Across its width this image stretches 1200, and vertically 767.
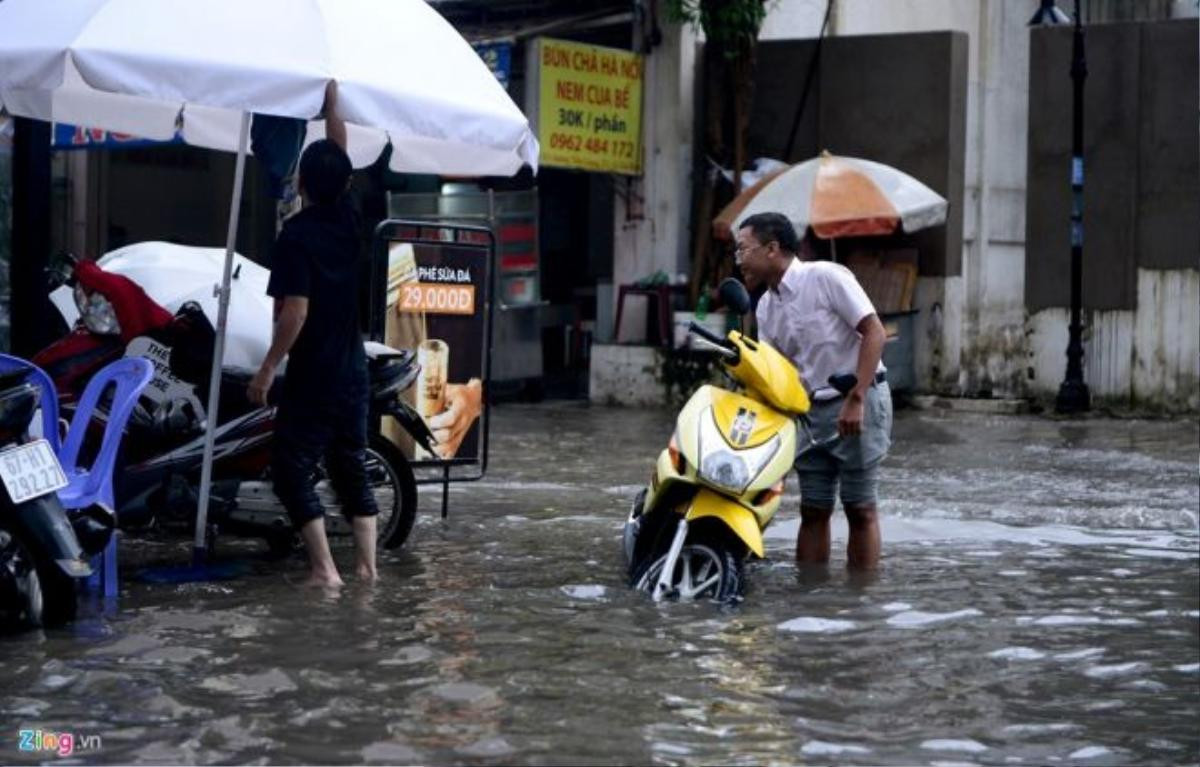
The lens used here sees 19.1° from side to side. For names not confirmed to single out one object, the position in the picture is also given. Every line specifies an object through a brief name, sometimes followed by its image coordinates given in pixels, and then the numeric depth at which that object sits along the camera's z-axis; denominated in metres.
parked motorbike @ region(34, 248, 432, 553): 15.69
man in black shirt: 14.35
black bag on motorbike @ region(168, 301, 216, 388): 15.83
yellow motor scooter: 14.26
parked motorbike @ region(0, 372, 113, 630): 12.62
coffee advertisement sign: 18.56
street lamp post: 33.14
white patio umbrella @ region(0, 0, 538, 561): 13.63
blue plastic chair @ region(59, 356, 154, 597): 13.71
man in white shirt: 15.48
